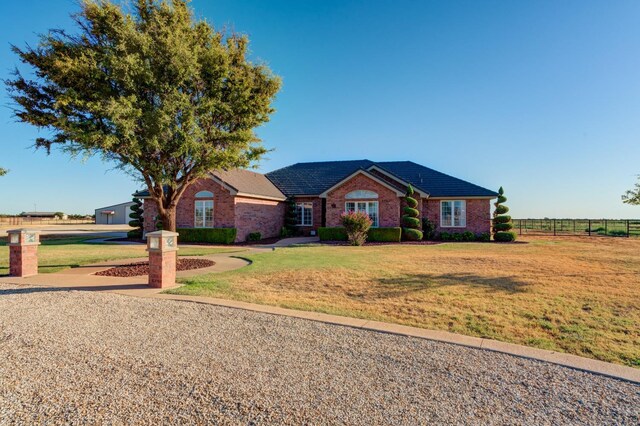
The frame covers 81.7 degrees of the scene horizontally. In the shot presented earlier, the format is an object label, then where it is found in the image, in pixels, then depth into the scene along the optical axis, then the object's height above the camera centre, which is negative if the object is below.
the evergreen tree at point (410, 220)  24.12 +0.13
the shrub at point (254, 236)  24.98 -0.92
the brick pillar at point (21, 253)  10.25 -0.83
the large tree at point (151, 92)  10.55 +4.06
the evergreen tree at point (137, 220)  27.23 +0.21
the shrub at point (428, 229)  25.81 -0.50
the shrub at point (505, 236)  23.97 -0.95
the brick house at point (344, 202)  24.31 +1.40
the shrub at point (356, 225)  21.42 -0.17
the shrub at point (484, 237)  24.96 -1.04
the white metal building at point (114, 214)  67.12 +1.62
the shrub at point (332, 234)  24.22 -0.78
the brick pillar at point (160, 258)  8.84 -0.85
